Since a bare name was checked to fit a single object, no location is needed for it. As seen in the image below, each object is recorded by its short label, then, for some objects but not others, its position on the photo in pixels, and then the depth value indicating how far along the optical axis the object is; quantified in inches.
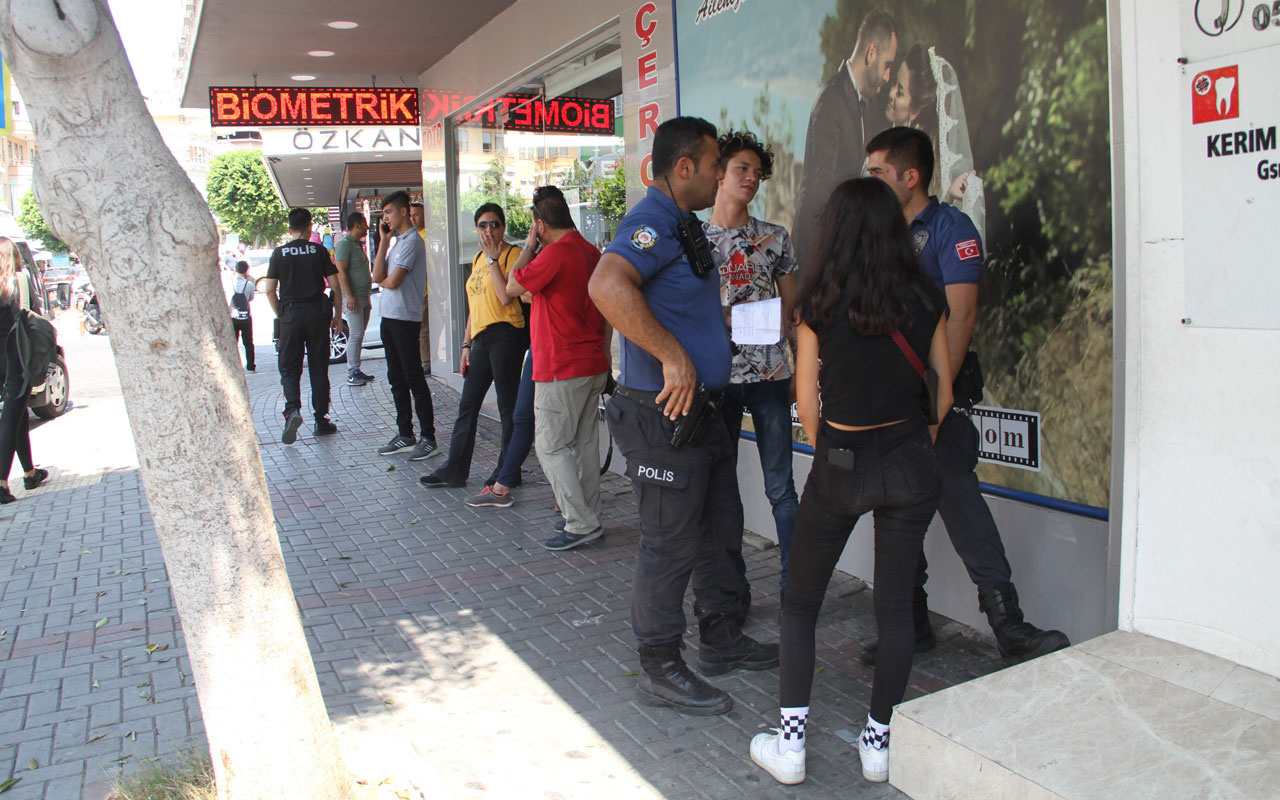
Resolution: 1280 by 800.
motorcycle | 1109.1
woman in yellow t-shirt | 265.1
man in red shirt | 221.9
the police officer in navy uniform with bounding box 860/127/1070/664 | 146.3
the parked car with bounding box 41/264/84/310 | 1536.7
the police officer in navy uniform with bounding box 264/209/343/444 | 360.8
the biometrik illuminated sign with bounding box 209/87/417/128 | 440.4
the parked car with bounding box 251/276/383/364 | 668.1
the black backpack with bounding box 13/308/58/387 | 293.3
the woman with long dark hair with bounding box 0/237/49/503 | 292.4
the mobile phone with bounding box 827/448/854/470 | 117.6
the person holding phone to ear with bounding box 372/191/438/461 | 327.9
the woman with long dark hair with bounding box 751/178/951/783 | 117.0
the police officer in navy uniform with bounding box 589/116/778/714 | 136.7
